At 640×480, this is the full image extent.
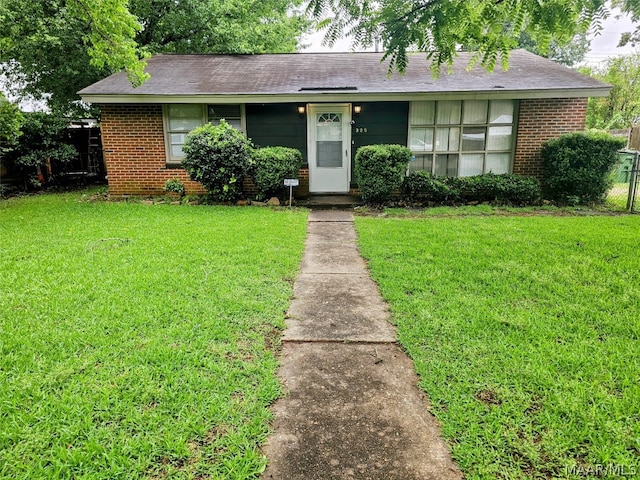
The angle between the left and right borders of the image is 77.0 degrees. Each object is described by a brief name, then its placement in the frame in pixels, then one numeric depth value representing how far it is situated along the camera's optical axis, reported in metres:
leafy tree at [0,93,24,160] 8.49
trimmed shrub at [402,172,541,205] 8.59
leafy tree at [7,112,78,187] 11.00
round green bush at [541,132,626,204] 8.10
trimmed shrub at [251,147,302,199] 8.36
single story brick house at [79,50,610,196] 8.95
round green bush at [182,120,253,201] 8.16
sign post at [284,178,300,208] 8.32
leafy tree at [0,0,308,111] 7.63
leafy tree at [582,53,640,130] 19.00
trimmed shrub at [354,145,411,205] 8.15
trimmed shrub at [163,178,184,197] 9.31
